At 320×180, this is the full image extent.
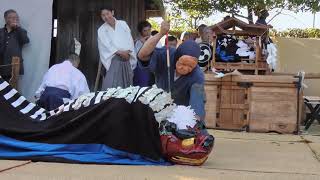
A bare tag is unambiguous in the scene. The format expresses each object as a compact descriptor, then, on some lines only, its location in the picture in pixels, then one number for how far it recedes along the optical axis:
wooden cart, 9.61
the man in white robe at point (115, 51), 7.96
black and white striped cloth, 5.56
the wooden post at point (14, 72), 7.45
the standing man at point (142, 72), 7.90
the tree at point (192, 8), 16.45
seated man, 7.11
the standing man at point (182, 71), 5.88
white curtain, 8.24
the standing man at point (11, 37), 7.89
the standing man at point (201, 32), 10.32
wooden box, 8.88
